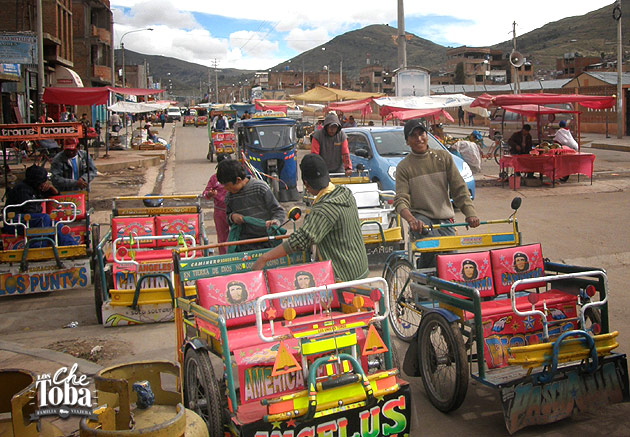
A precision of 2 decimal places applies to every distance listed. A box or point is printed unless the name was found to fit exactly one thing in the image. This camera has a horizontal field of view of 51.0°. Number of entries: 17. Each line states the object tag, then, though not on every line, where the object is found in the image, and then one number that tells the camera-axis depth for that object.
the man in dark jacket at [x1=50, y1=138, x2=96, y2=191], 10.21
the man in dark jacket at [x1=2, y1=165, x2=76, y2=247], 9.05
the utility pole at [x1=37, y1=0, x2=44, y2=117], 20.84
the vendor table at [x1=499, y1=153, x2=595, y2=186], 17.25
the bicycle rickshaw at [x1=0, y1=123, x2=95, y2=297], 8.55
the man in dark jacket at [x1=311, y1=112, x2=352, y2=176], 12.21
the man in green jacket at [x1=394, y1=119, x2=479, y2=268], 6.30
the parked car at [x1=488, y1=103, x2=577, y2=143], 27.91
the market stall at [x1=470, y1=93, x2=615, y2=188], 17.30
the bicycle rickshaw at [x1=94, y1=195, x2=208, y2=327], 7.39
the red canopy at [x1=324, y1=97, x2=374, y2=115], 27.87
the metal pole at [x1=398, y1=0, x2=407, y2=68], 25.39
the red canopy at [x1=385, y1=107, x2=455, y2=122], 22.84
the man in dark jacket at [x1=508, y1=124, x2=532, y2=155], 18.48
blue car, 14.66
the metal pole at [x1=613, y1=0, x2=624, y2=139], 33.03
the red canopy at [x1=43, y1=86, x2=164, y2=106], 18.88
